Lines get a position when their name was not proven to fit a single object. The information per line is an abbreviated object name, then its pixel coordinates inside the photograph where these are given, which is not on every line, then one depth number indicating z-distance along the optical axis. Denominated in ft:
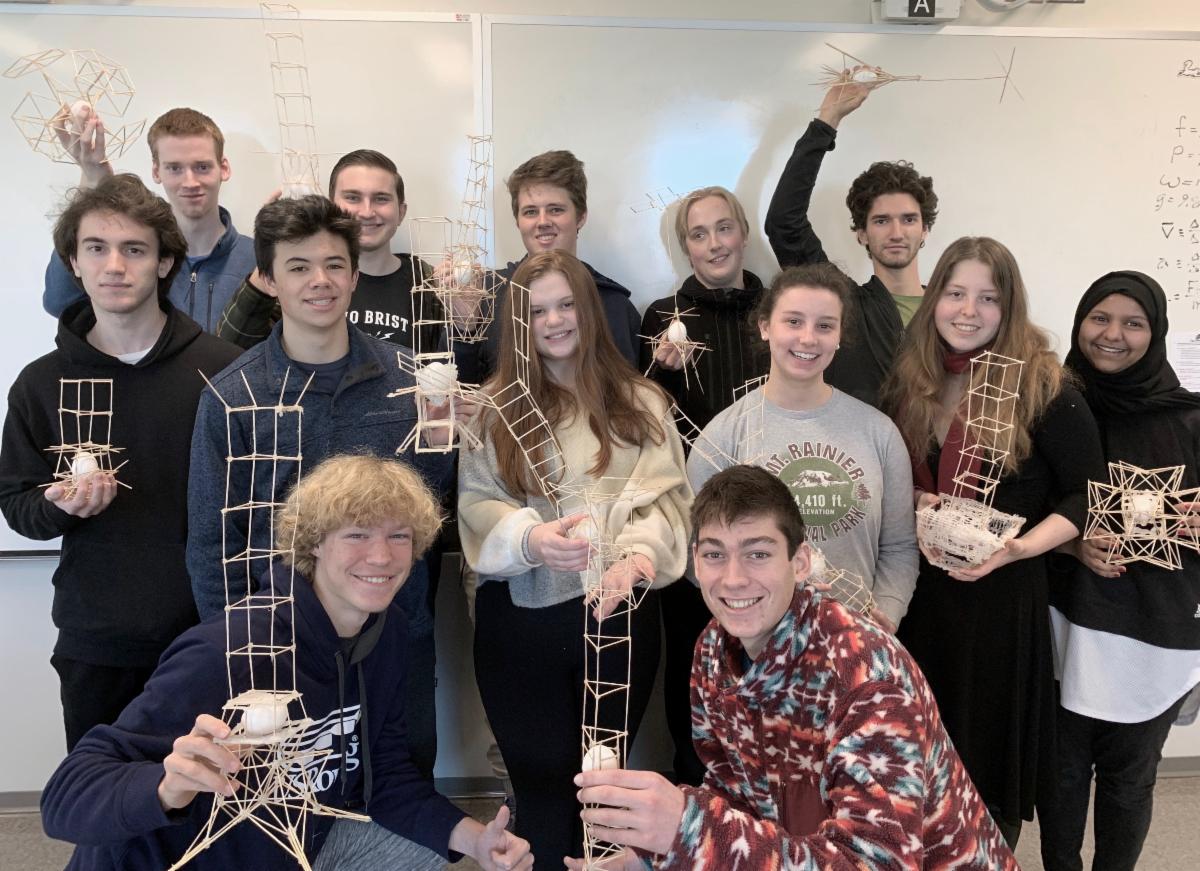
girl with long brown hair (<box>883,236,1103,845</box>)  5.86
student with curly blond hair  3.70
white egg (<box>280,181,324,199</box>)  7.55
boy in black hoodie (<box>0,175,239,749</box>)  5.37
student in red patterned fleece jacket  3.51
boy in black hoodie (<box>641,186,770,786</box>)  6.79
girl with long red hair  5.53
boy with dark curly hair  7.43
